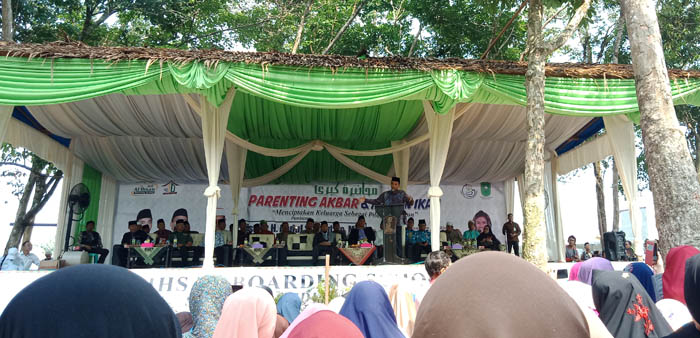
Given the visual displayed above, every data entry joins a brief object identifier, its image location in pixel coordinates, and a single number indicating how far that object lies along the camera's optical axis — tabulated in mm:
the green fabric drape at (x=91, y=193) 10384
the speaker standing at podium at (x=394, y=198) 7351
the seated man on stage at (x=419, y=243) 9234
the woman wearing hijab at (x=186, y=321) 2730
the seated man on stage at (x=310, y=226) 9953
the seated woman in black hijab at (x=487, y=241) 9523
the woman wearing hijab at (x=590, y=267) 3202
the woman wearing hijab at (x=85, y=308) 986
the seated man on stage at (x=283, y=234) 9602
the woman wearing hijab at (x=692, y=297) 1443
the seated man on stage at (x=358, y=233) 9836
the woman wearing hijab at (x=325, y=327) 1551
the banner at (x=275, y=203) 11531
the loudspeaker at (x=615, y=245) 8172
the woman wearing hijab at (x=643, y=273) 3562
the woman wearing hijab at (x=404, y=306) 2984
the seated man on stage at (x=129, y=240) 8758
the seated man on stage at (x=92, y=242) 8961
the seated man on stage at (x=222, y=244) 8586
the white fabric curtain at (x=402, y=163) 9898
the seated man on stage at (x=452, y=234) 10336
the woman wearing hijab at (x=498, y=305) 926
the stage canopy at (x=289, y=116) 6141
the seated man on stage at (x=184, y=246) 8672
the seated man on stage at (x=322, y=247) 8695
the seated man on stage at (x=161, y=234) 8789
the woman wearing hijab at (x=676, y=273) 2744
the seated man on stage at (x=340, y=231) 9920
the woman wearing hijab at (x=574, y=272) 3776
